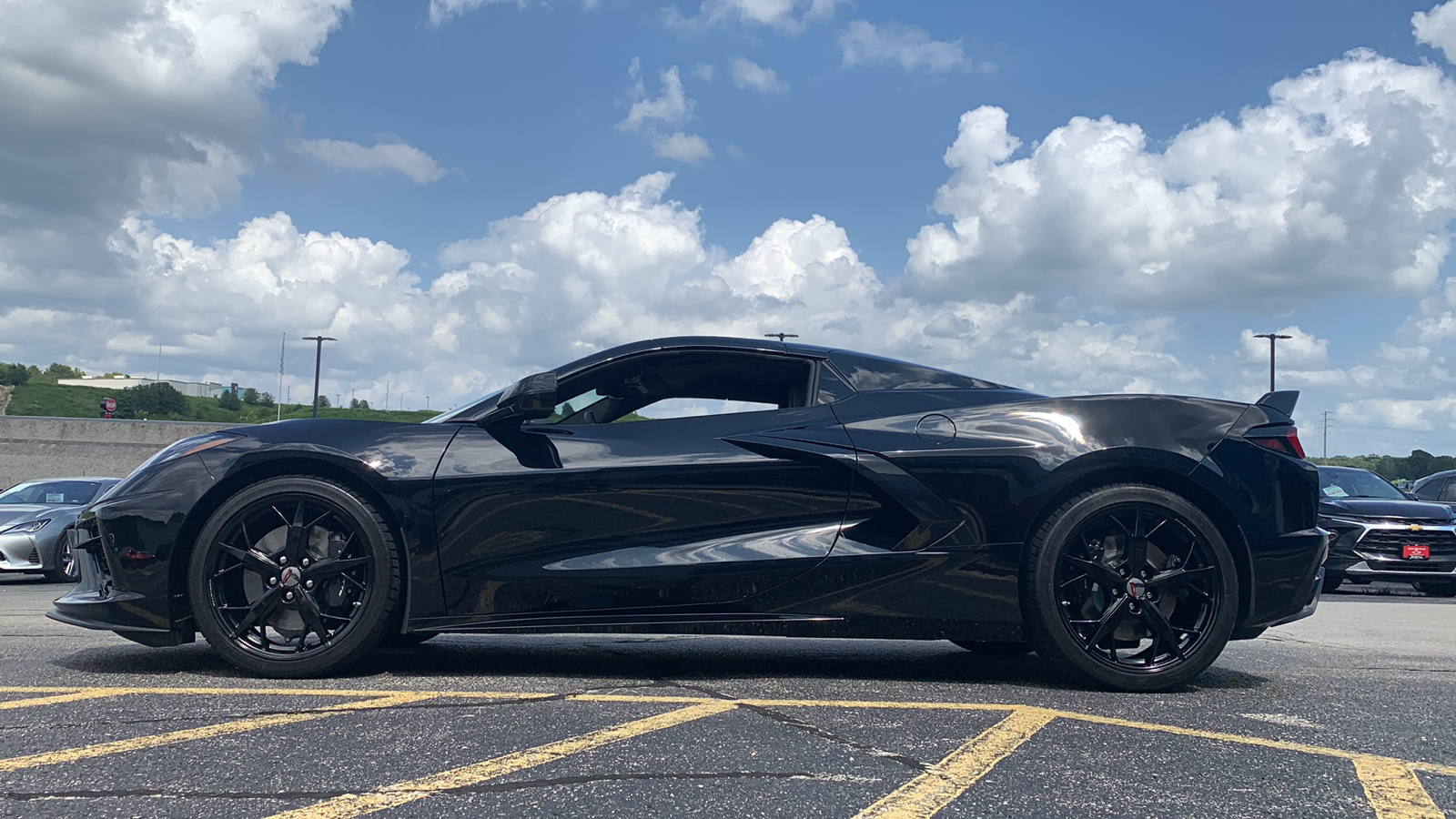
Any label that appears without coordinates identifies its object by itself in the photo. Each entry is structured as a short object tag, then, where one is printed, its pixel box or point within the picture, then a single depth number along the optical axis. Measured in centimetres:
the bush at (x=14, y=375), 10799
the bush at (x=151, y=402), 9256
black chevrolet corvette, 385
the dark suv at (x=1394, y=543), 1127
